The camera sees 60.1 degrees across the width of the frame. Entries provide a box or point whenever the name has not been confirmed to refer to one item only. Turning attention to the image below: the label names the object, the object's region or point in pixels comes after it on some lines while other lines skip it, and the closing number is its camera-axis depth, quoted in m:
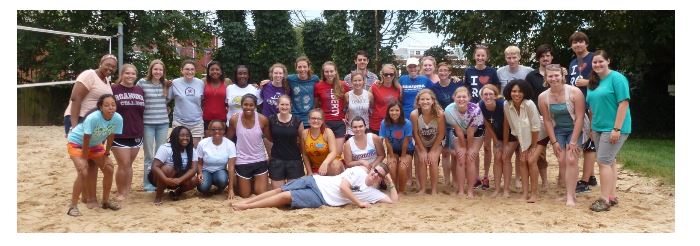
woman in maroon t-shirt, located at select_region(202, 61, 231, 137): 5.73
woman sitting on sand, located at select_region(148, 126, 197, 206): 5.22
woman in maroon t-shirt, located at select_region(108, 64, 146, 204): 5.16
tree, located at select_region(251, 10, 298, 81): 19.80
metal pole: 9.24
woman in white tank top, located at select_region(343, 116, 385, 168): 5.42
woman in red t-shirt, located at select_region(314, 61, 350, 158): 5.76
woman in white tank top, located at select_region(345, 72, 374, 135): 5.75
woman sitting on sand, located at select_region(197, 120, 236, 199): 5.41
